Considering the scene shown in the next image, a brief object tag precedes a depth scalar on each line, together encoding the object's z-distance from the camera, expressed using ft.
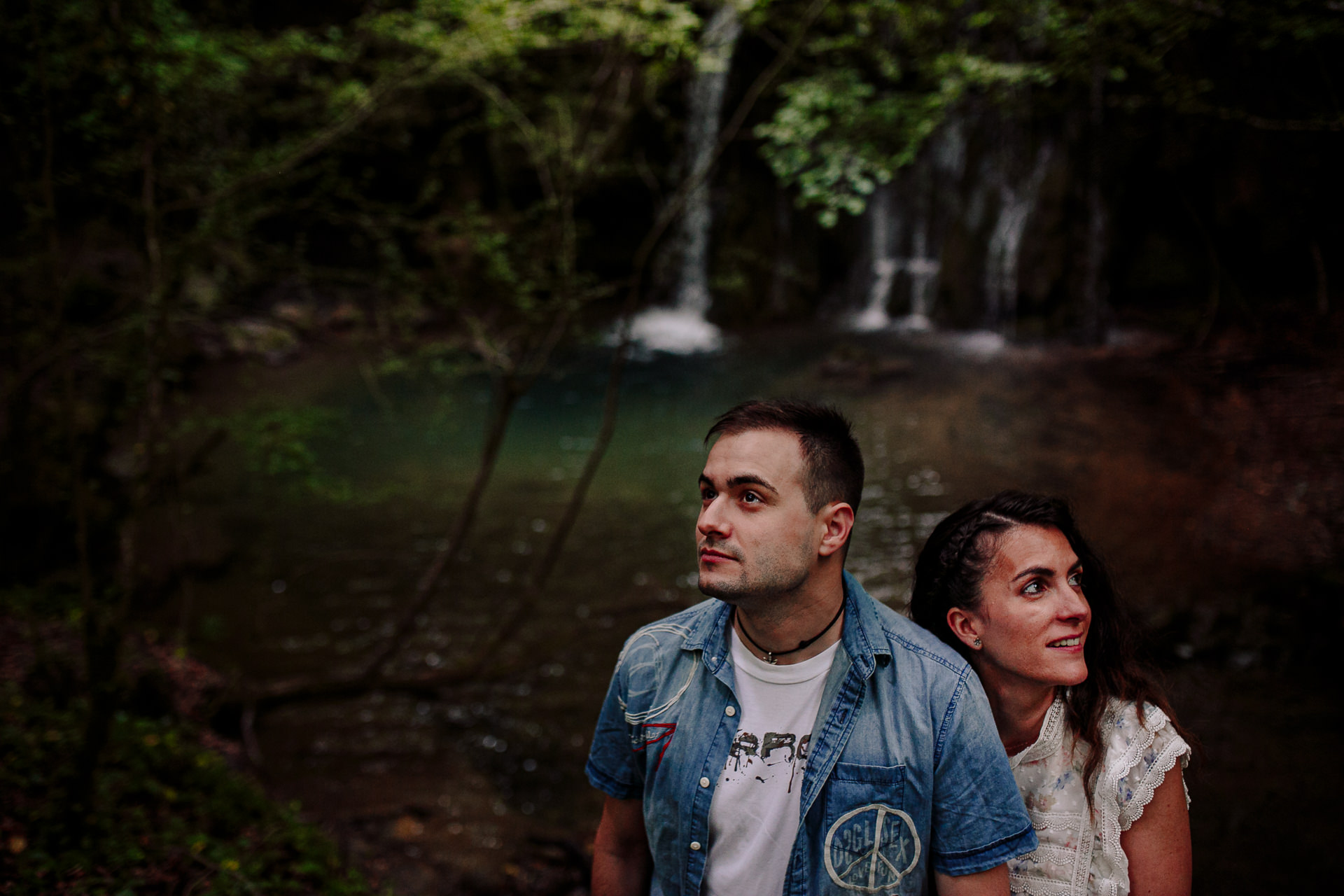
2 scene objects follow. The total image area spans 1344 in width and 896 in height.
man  5.06
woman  5.36
